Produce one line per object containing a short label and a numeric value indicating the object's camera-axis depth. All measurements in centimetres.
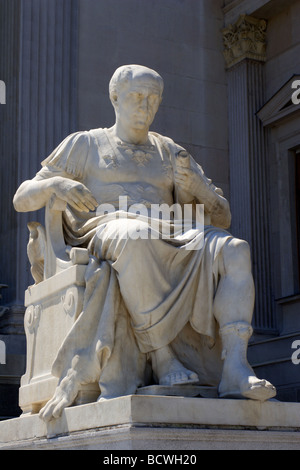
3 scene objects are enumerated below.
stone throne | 532
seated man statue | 505
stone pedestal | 450
